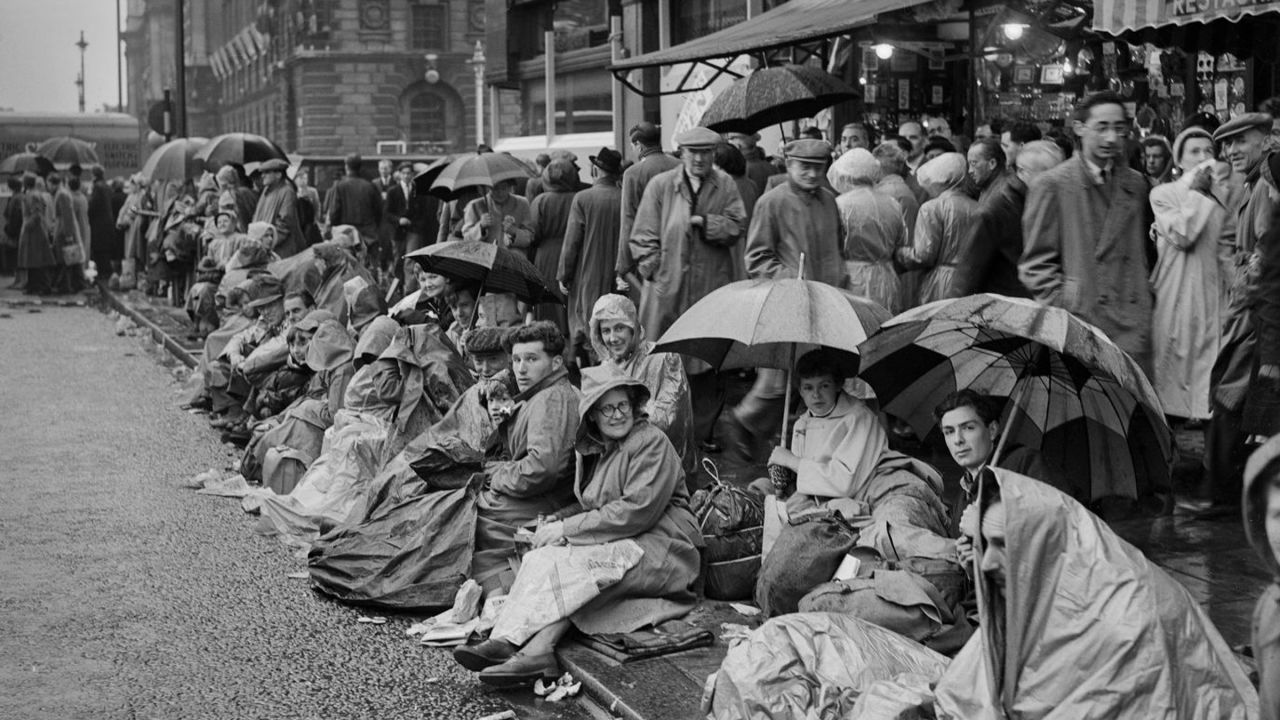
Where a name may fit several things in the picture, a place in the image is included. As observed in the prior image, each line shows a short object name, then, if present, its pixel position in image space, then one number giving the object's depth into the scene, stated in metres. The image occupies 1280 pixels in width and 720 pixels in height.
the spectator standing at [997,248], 8.64
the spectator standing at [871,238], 9.94
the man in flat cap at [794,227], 9.53
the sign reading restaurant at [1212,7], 10.01
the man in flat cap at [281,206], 18.42
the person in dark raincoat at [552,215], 13.69
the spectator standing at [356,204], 22.70
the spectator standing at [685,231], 10.51
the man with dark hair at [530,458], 7.43
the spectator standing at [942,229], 10.04
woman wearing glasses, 6.57
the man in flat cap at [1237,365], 8.23
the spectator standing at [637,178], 11.13
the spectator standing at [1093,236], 7.33
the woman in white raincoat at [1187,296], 8.74
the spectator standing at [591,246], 12.65
